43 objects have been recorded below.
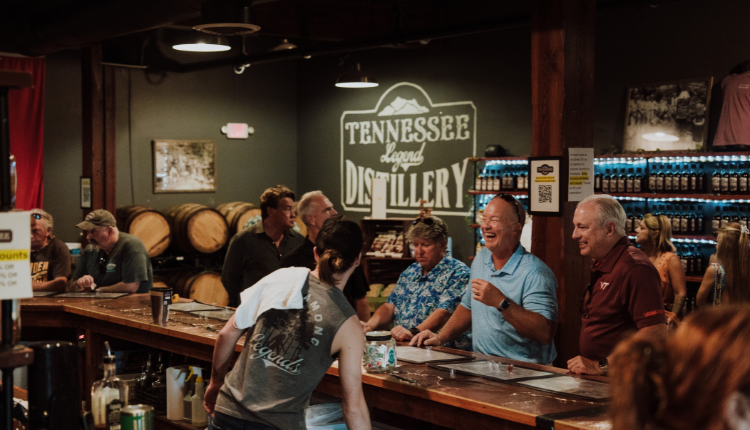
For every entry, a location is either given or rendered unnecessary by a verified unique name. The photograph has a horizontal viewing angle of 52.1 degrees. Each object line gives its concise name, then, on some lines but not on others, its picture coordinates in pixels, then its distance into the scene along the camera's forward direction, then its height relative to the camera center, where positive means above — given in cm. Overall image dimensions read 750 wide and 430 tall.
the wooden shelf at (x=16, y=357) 160 -34
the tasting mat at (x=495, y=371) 294 -70
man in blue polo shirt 330 -47
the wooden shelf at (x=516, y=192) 846 +4
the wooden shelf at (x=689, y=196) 664 +0
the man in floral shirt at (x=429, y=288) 396 -49
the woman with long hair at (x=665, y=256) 607 -49
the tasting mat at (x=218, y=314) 450 -72
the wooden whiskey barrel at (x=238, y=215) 1013 -27
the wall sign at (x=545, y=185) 462 +7
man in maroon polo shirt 304 -38
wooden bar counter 244 -71
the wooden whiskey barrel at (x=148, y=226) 943 -39
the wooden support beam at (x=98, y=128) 844 +74
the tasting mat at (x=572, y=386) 266 -69
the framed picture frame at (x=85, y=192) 855 +3
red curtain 935 +72
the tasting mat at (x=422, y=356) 328 -70
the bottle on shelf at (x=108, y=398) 209 -57
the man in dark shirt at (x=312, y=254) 438 -33
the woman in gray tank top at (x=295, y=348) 244 -49
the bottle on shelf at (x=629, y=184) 739 +12
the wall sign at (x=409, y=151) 970 +60
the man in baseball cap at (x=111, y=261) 563 -50
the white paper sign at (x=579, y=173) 462 +14
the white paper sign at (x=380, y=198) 986 -3
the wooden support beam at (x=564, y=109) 460 +53
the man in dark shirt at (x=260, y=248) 542 -38
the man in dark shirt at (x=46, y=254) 598 -47
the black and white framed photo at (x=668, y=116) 723 +78
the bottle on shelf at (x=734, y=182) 670 +13
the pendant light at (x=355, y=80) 856 +130
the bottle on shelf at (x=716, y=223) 691 -24
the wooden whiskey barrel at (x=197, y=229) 964 -43
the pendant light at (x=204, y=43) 645 +129
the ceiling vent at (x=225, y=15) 513 +121
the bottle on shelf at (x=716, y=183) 681 +12
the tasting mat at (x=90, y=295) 552 -73
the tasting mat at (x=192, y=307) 486 -73
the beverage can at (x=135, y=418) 176 -51
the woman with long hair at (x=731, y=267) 570 -53
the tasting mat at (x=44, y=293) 563 -74
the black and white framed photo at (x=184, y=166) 1060 +41
